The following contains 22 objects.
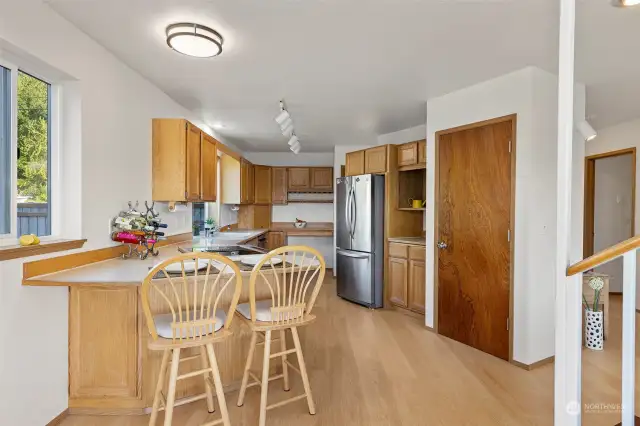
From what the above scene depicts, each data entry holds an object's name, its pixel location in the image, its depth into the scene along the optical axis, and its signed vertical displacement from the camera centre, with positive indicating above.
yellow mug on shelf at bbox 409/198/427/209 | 4.59 +0.08
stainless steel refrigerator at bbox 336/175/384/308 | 4.70 -0.40
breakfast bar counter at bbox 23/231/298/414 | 2.21 -0.86
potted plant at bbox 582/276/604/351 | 3.31 -1.02
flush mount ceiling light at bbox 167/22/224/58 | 2.25 +1.08
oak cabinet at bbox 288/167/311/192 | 6.92 +0.61
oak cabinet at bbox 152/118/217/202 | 3.28 +0.46
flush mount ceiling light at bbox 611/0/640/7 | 1.95 +1.14
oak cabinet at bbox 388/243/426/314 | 4.23 -0.81
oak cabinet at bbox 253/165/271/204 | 6.76 +0.47
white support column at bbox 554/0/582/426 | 1.45 -0.28
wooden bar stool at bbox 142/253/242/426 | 1.79 -0.63
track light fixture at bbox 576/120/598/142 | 2.57 +0.58
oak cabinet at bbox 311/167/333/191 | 6.90 +0.61
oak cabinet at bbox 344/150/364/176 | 5.06 +0.66
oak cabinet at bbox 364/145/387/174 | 4.70 +0.67
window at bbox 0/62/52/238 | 1.90 +0.31
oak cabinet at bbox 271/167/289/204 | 6.94 +0.47
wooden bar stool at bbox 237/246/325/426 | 2.09 -0.65
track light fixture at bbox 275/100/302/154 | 3.56 +0.91
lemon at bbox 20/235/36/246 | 1.91 -0.17
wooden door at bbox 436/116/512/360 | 3.11 -0.23
